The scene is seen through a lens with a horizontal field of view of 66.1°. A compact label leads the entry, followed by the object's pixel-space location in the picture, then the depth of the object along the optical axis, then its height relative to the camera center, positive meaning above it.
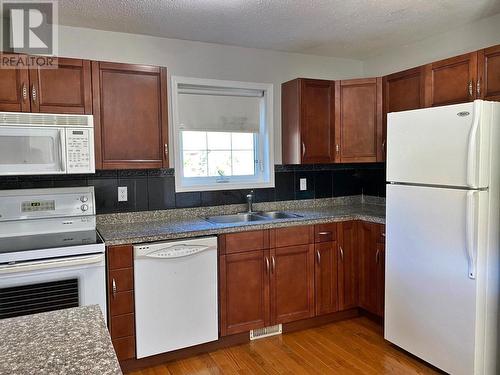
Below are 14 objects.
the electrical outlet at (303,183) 3.66 -0.11
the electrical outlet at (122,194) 2.93 -0.16
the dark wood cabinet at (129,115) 2.57 +0.40
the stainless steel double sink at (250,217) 3.23 -0.39
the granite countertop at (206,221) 2.55 -0.37
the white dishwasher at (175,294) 2.47 -0.81
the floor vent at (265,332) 2.92 -1.23
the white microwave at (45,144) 2.26 +0.19
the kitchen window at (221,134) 3.17 +0.33
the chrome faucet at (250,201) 3.34 -0.25
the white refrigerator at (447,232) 2.13 -0.38
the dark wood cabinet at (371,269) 3.00 -0.79
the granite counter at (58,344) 0.89 -0.45
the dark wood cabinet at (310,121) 3.27 +0.44
